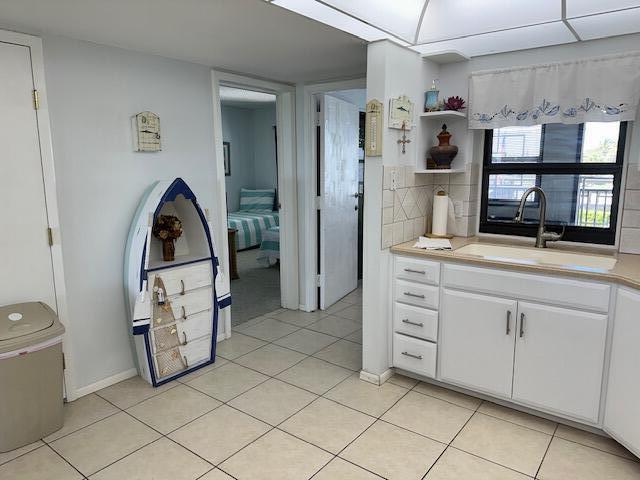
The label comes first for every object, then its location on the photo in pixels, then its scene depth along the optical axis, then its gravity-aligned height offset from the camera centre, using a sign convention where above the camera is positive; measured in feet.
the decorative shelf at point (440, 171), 9.55 +0.02
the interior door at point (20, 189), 7.49 -0.26
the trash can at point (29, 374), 7.02 -3.25
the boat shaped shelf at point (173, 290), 8.79 -2.44
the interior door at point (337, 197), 13.21 -0.77
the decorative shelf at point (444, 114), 9.31 +1.21
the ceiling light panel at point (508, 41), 7.86 +2.49
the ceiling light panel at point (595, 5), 6.75 +2.54
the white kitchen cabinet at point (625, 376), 6.52 -3.10
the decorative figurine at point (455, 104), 9.51 +1.45
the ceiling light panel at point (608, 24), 7.10 +2.46
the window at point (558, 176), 8.80 -0.11
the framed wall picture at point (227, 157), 25.85 +0.93
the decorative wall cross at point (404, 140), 9.11 +0.66
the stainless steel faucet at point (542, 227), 9.02 -1.15
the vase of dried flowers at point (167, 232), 9.45 -1.25
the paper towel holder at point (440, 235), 10.08 -1.44
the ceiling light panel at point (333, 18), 6.51 +2.47
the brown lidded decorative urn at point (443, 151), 9.68 +0.45
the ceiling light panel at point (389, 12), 6.98 +2.69
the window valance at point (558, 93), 7.93 +1.51
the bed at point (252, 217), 22.76 -2.38
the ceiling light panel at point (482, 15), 7.22 +2.66
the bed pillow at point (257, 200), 25.81 -1.59
